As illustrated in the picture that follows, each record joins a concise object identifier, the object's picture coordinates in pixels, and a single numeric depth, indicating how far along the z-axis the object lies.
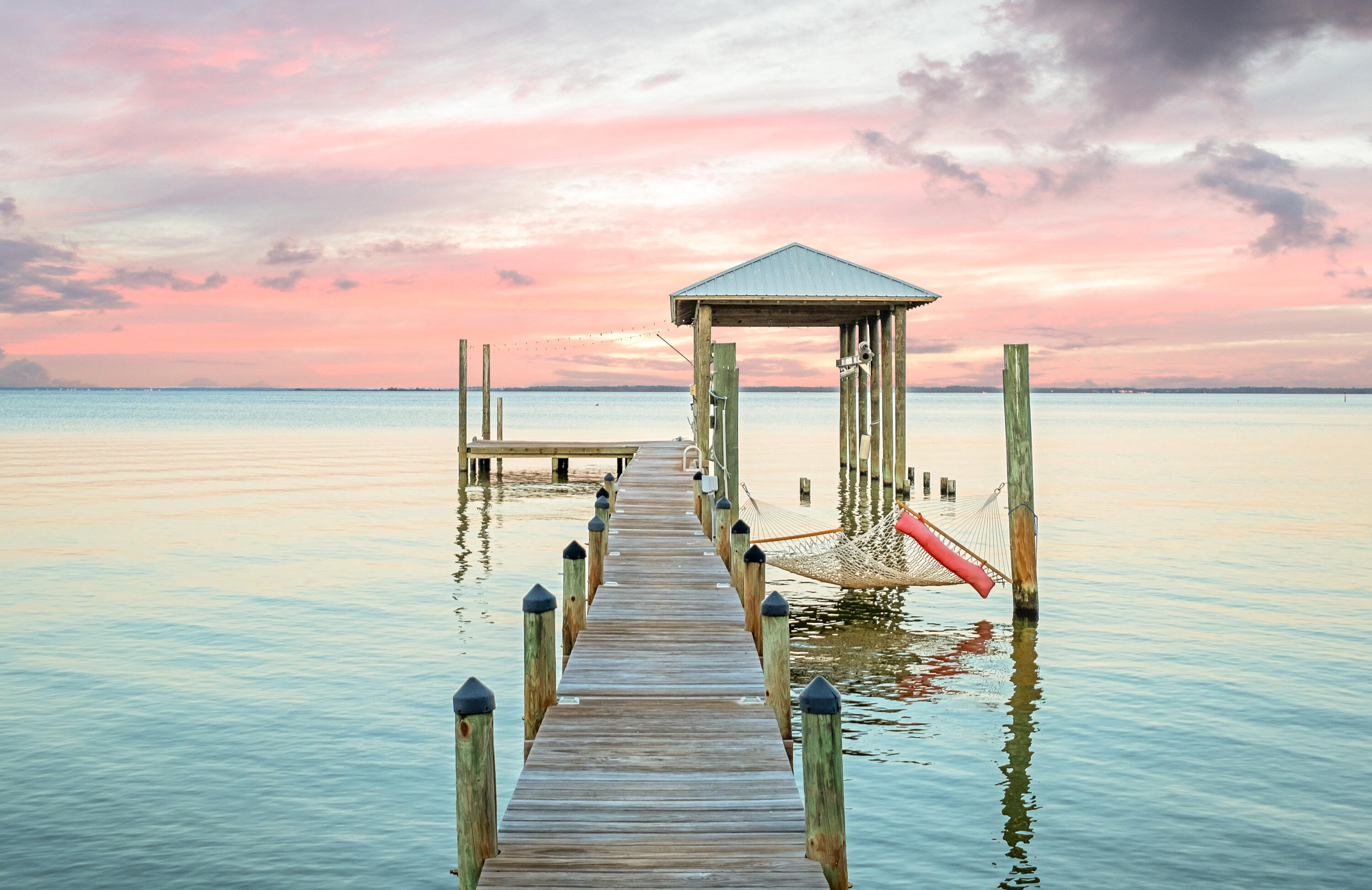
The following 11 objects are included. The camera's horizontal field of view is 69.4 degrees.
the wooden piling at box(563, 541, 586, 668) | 9.55
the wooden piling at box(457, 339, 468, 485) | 36.91
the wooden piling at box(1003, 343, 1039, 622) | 14.95
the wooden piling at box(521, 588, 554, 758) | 7.71
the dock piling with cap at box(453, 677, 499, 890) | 5.40
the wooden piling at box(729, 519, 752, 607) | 11.68
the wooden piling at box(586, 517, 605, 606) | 11.82
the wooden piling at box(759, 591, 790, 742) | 7.96
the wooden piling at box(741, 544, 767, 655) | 10.16
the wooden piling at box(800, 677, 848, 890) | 5.38
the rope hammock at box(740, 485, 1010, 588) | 16.08
